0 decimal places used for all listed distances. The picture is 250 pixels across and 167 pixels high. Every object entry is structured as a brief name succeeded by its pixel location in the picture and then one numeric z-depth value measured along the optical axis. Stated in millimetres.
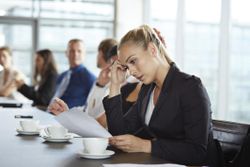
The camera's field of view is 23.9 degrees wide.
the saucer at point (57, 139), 2734
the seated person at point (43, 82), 7144
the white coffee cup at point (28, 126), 3002
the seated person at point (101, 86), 4166
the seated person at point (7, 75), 7691
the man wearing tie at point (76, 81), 6198
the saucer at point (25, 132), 2973
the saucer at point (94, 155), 2312
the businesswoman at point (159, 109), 2545
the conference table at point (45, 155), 2226
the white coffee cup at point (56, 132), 2753
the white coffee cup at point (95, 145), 2333
